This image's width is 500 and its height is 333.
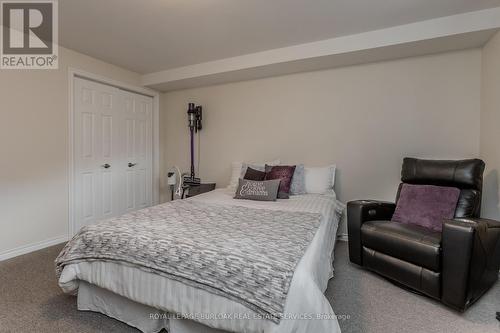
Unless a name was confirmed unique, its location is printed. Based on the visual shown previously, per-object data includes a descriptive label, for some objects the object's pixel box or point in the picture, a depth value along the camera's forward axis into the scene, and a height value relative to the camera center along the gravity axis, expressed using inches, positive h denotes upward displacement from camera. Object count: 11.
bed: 44.5 -26.6
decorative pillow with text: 107.0 -12.0
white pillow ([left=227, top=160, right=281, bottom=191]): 132.4 -5.3
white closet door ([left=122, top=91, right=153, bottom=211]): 153.7 +7.4
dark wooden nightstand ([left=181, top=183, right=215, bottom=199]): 144.2 -15.2
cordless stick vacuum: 154.9 +22.7
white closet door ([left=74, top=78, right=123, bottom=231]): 128.3 +4.7
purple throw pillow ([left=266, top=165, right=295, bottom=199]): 113.3 -6.2
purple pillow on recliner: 85.0 -14.9
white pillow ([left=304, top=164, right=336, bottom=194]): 118.8 -8.2
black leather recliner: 65.5 -23.3
